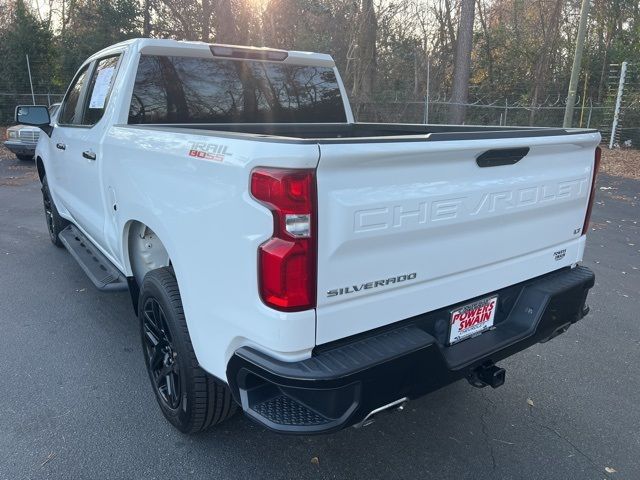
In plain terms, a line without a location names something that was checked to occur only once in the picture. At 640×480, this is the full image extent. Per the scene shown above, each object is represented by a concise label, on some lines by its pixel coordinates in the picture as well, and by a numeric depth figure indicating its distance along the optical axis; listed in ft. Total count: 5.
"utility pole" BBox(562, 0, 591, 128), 39.60
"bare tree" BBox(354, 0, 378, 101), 59.35
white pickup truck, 6.18
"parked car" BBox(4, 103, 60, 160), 42.96
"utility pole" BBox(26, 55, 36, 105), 62.39
